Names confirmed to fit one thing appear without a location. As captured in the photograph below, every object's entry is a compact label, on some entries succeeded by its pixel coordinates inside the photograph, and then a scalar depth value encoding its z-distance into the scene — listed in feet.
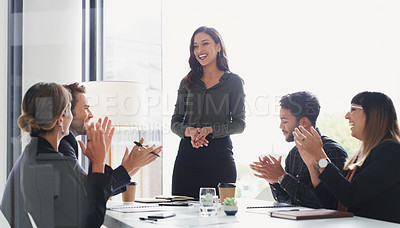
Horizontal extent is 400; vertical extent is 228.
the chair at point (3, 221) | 7.02
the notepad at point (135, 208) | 5.86
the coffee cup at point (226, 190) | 6.32
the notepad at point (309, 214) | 4.86
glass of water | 5.24
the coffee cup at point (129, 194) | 6.91
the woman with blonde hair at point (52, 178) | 5.66
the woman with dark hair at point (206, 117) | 8.43
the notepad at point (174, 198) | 7.19
